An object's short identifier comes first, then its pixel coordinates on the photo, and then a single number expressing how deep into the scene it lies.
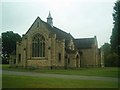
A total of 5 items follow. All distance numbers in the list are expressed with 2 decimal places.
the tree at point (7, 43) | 45.70
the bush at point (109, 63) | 42.78
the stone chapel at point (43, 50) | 27.67
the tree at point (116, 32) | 18.85
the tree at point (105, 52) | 44.88
